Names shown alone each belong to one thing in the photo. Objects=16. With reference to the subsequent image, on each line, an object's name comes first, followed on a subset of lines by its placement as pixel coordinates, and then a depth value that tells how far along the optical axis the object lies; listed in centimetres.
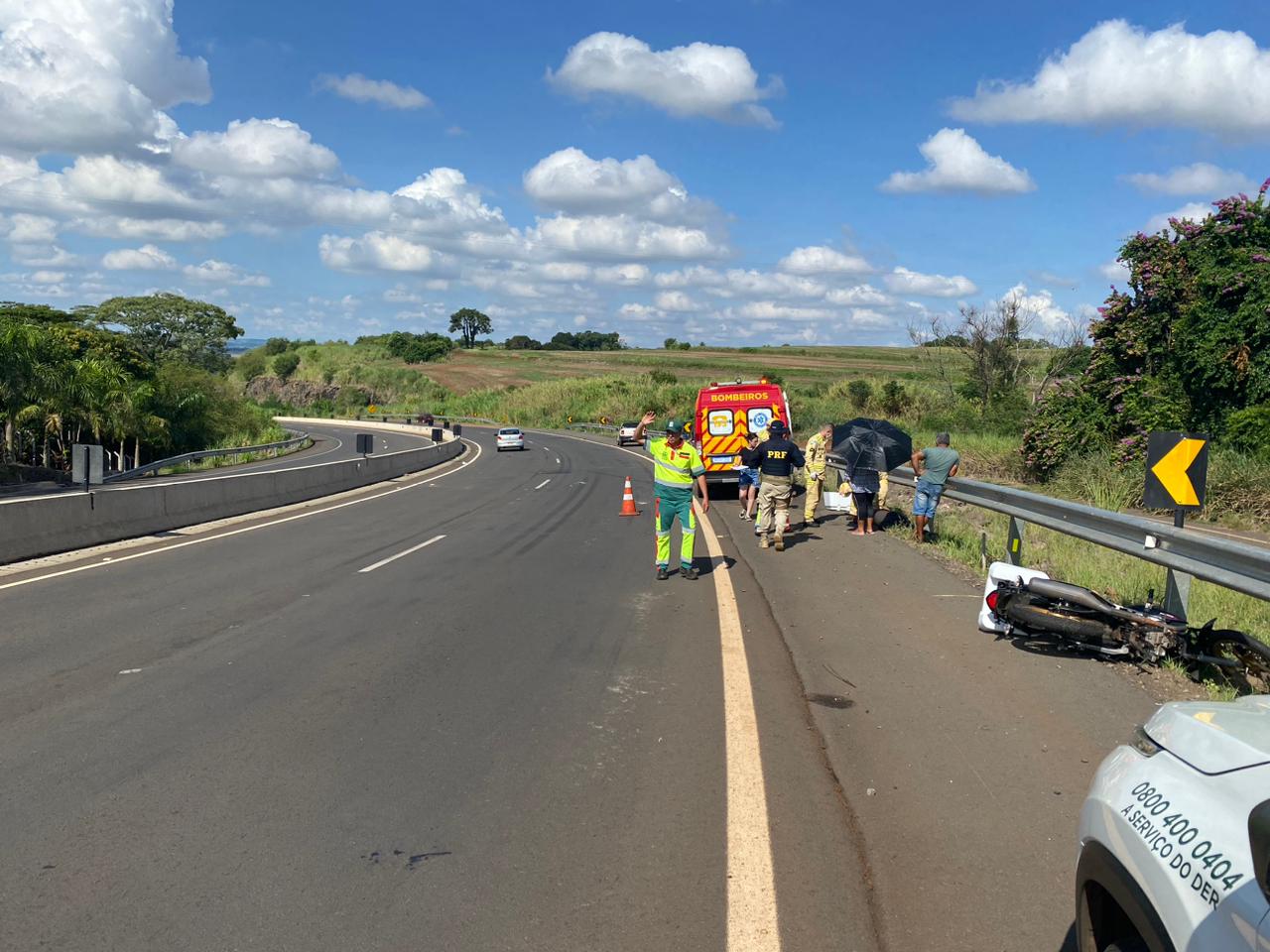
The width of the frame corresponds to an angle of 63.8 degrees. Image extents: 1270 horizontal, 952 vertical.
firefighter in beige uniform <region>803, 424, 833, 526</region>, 1705
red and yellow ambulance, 2130
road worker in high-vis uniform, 1138
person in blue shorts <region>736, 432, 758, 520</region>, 1811
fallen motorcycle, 685
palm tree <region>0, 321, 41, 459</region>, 3406
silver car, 5016
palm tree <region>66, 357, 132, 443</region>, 4038
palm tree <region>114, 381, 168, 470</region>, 4447
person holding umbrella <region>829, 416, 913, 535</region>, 1551
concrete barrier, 1297
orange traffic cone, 1875
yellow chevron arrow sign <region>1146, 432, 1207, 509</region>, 777
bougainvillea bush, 2198
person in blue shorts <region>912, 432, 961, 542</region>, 1414
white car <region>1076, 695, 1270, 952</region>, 212
